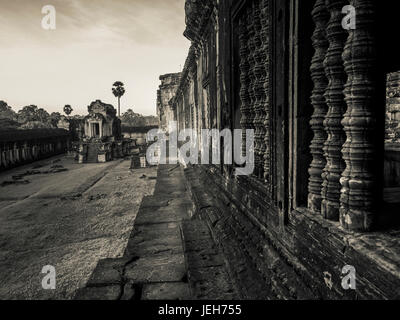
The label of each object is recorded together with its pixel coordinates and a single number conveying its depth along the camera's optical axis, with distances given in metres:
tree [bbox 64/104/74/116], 79.00
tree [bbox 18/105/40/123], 82.22
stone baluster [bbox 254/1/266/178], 2.90
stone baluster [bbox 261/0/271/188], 2.31
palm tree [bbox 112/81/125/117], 63.97
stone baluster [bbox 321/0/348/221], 1.56
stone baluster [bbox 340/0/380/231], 1.38
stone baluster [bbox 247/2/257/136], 3.07
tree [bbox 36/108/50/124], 74.38
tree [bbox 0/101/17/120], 74.50
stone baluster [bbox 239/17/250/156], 3.44
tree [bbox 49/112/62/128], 44.29
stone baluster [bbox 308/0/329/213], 1.72
